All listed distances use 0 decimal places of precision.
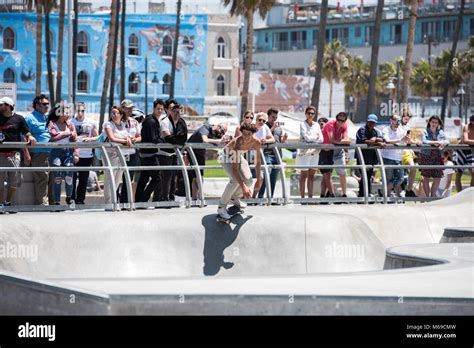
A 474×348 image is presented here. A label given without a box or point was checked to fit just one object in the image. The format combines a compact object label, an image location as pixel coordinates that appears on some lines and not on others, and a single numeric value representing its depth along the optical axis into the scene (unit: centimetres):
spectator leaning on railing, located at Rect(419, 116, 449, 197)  2255
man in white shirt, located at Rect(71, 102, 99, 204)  1864
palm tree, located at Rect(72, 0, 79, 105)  5679
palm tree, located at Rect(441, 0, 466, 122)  6394
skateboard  1756
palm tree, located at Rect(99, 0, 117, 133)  4791
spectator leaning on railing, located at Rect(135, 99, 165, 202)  1892
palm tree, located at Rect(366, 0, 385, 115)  4441
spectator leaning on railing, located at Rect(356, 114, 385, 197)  2172
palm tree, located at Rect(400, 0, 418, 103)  4619
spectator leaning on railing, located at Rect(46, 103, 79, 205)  1825
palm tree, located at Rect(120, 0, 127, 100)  6649
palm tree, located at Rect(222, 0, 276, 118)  4884
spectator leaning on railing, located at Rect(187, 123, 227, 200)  2077
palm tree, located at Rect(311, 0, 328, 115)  4384
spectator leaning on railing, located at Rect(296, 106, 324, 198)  2139
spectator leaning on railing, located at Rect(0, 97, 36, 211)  1721
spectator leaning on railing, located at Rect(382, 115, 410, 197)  2194
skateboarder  1747
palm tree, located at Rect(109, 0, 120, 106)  6825
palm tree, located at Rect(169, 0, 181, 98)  7290
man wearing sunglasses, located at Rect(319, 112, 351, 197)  2139
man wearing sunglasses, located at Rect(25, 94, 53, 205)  1795
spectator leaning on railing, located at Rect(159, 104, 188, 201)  1902
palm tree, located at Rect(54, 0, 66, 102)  5735
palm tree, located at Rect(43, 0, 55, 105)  6044
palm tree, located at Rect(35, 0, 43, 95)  5456
